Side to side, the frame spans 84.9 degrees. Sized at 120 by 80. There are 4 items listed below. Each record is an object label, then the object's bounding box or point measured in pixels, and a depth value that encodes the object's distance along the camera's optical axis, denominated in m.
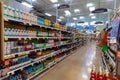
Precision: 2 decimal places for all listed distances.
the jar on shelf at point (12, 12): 1.51
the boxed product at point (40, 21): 2.22
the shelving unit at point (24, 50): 1.42
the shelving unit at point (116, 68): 0.99
